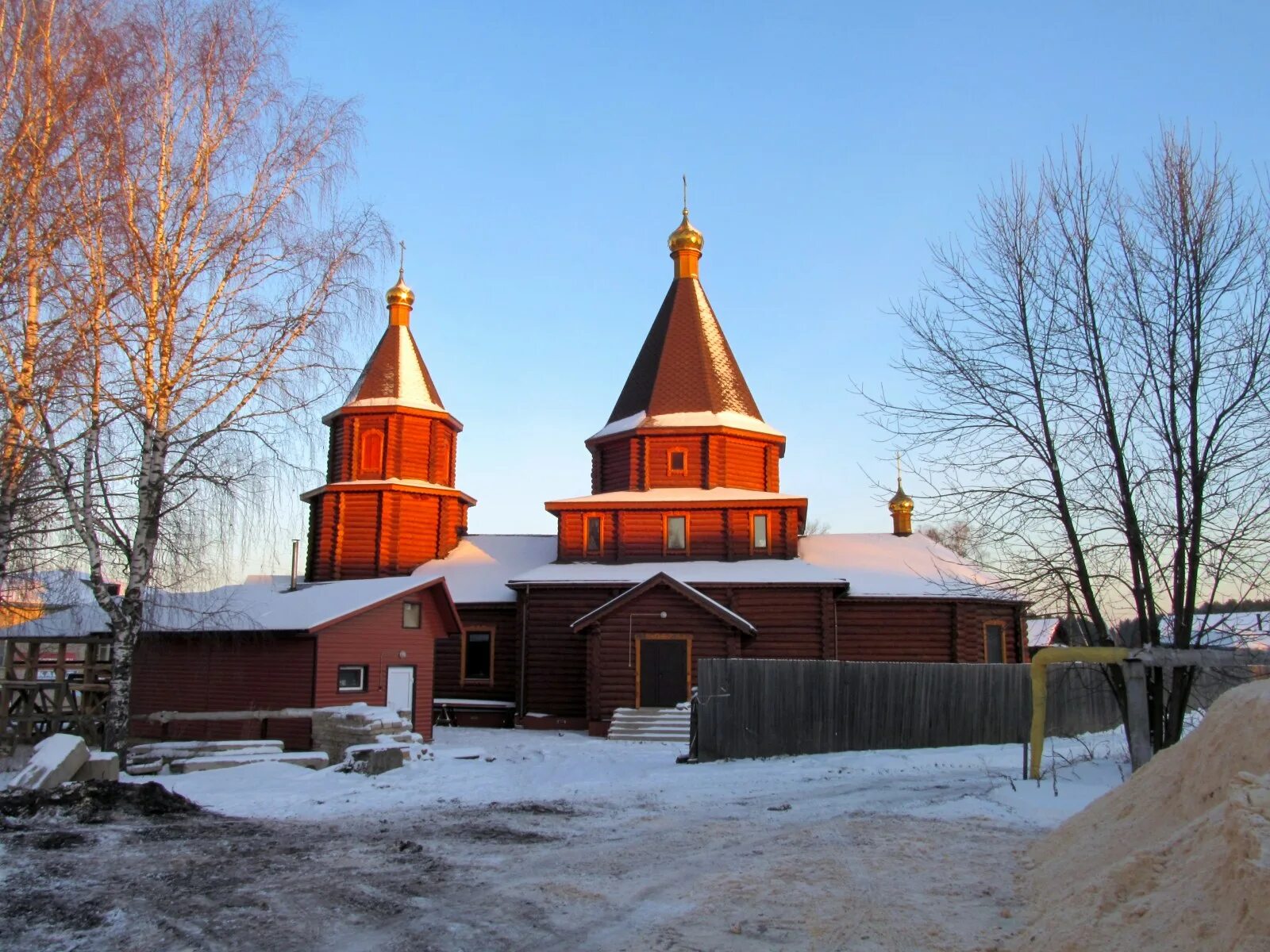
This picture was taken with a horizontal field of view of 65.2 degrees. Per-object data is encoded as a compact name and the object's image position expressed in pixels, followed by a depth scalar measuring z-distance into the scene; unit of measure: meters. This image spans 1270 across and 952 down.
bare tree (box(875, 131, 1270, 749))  11.09
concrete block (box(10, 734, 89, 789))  11.18
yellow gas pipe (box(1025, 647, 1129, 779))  10.44
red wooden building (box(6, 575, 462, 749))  20.16
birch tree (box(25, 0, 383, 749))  12.98
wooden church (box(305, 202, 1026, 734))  24.25
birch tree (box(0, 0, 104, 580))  11.29
